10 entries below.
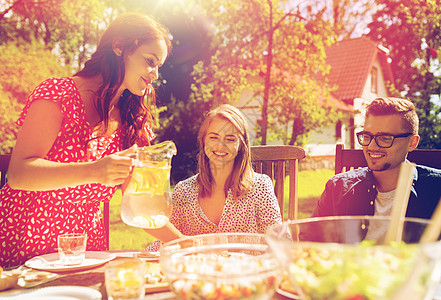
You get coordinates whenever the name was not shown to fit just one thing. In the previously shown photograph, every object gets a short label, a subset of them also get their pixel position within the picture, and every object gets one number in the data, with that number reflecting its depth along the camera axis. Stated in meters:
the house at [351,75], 16.45
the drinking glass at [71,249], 1.38
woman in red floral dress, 1.71
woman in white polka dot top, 2.46
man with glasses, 2.11
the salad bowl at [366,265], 0.59
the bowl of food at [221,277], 0.82
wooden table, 1.08
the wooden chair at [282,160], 2.42
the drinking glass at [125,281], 0.99
